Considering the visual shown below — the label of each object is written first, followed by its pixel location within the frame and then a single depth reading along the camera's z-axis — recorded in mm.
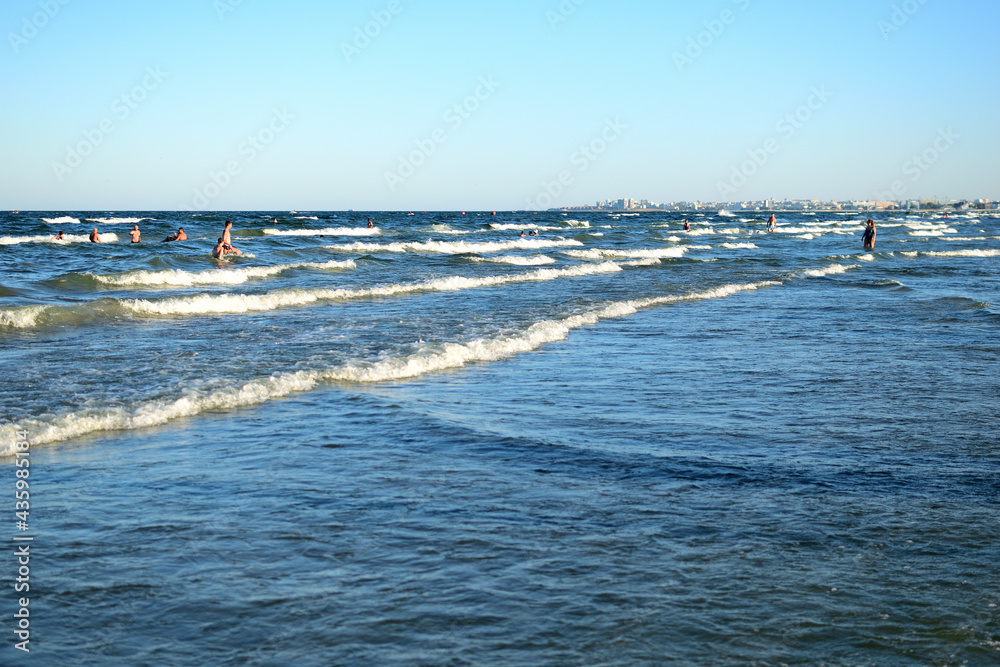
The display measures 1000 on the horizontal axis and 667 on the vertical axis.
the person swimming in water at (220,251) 30109
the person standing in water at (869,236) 43906
